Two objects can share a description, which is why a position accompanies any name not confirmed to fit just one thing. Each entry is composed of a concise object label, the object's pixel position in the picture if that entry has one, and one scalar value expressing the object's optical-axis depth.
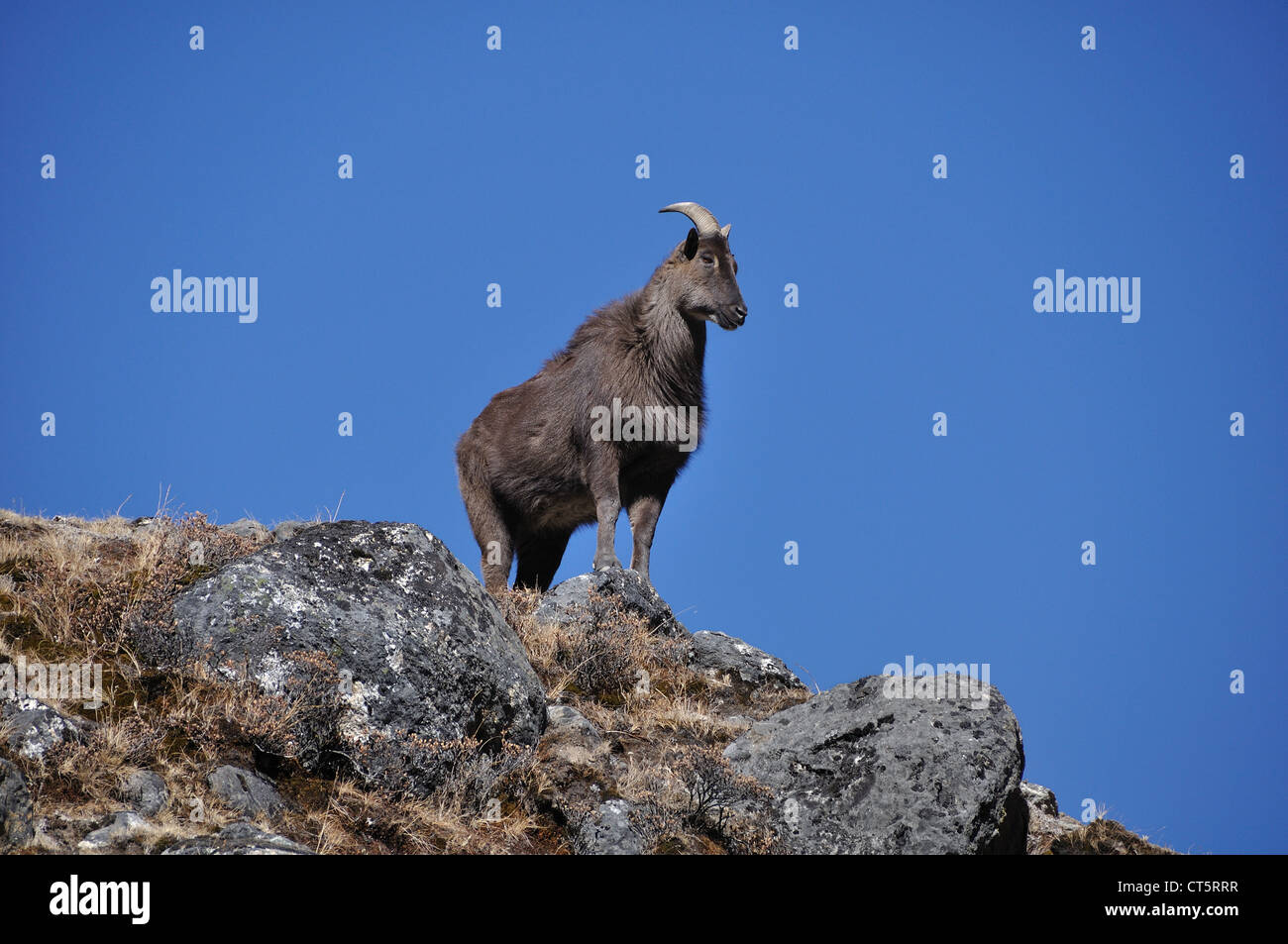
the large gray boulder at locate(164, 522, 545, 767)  6.30
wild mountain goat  11.77
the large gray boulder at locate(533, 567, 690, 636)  9.12
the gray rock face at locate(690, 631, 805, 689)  9.51
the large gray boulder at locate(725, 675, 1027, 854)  6.39
